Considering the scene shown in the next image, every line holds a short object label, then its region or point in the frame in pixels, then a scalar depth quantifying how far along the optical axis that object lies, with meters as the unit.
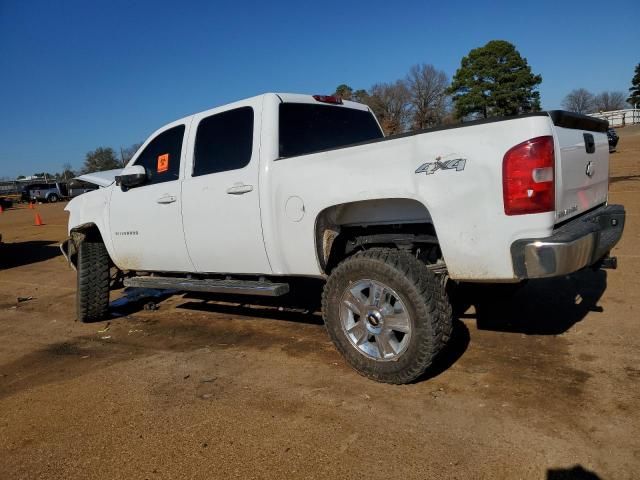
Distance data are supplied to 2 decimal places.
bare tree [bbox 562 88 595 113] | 104.87
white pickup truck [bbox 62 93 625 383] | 2.80
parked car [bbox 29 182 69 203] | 43.09
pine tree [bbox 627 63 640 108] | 80.25
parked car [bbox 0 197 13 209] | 38.06
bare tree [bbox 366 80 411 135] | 56.47
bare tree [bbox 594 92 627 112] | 107.74
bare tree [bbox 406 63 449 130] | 63.59
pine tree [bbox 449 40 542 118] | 58.91
